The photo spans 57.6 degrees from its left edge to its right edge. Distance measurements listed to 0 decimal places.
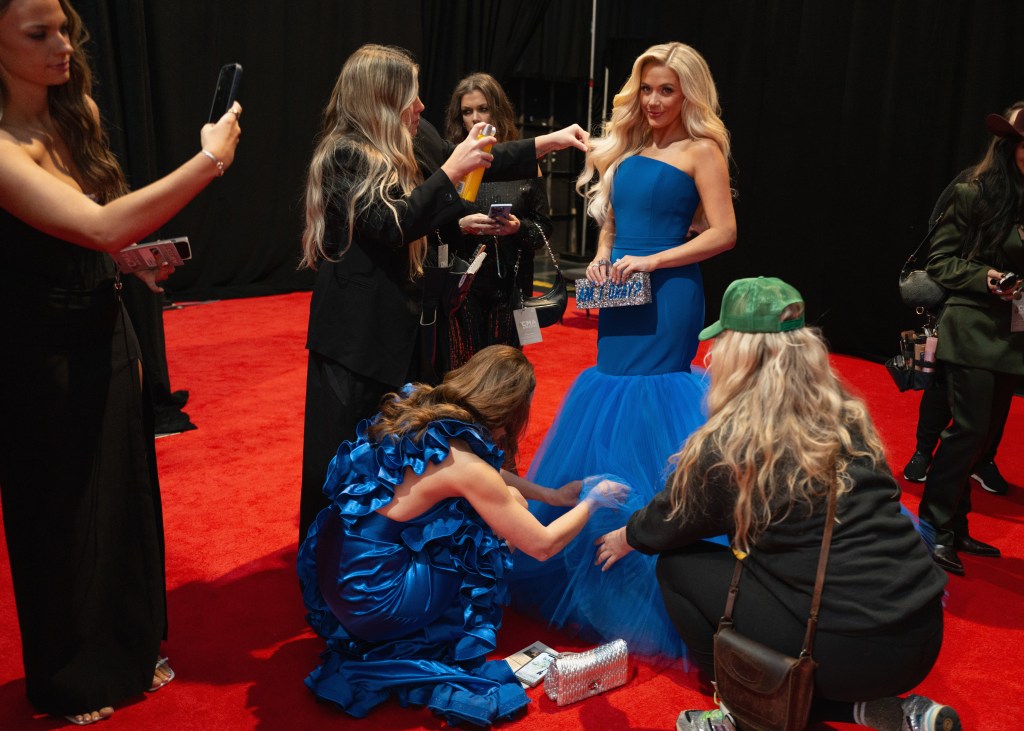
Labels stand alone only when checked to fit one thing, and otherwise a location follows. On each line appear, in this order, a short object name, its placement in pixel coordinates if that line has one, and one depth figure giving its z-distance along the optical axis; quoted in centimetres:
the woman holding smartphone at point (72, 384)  207
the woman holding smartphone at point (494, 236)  374
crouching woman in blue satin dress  247
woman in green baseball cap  202
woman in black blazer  269
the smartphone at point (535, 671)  264
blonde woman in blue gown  293
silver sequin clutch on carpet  252
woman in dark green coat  331
